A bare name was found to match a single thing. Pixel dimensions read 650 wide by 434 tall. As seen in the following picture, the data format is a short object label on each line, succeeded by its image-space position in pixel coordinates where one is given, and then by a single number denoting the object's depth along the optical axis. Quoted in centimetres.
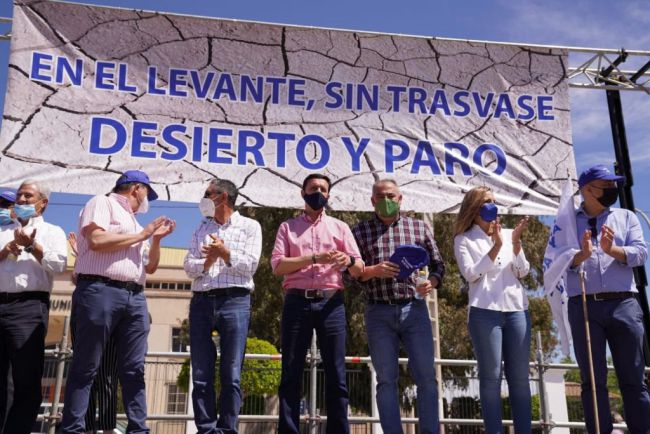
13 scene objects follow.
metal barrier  519
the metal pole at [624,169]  592
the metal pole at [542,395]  571
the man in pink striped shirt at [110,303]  341
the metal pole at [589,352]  339
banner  530
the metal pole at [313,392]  544
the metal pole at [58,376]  511
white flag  388
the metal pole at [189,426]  620
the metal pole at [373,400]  616
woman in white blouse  367
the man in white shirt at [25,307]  359
